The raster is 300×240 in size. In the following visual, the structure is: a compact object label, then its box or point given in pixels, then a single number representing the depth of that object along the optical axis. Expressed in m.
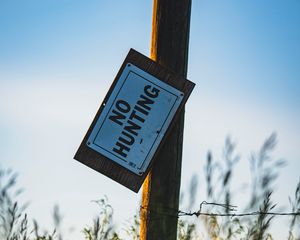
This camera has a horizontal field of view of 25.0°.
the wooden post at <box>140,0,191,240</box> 3.75
